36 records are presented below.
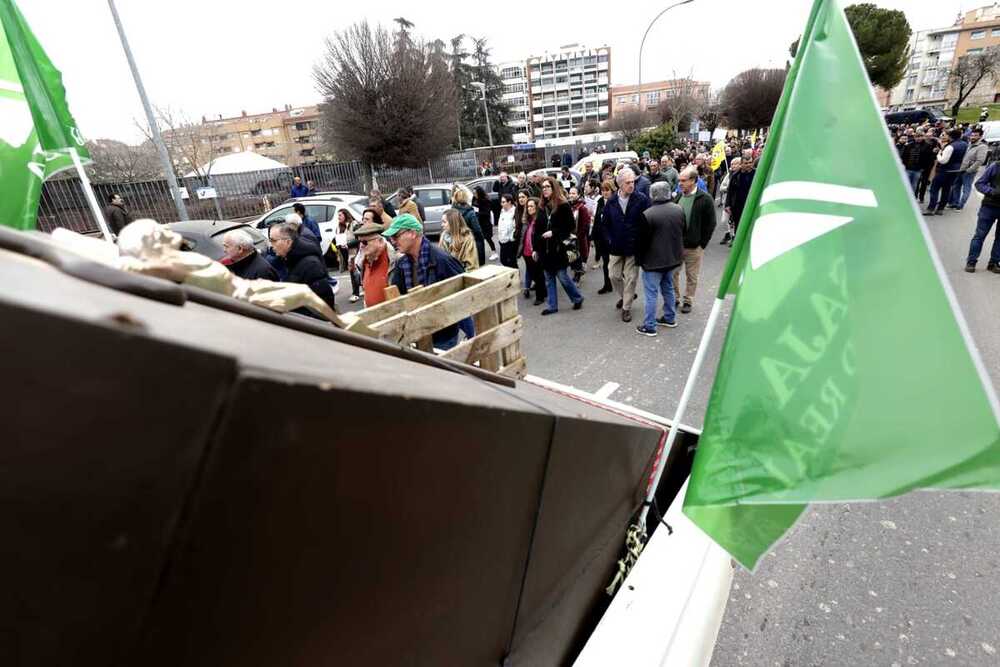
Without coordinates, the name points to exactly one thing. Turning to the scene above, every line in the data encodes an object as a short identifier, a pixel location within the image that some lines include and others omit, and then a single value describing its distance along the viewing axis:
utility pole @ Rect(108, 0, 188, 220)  11.23
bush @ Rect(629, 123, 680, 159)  26.27
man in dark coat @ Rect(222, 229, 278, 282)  4.24
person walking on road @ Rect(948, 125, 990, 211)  10.57
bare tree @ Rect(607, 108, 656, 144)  44.88
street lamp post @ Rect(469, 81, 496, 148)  53.94
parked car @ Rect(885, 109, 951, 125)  37.41
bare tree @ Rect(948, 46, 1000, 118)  51.15
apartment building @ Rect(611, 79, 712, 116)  97.37
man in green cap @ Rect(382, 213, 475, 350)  4.46
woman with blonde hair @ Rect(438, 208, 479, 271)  6.24
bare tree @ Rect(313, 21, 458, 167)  24.09
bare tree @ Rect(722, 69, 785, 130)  45.53
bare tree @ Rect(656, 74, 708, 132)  41.44
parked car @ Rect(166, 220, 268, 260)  7.36
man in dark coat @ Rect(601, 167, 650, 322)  6.05
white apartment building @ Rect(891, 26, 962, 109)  77.56
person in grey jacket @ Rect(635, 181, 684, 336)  5.81
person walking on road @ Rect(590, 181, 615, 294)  6.79
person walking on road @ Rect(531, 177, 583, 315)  6.91
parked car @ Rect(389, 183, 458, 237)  13.82
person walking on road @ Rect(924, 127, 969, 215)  10.45
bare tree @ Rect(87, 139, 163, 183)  26.94
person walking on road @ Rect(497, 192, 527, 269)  8.13
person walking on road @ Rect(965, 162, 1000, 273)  7.00
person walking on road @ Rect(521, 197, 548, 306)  7.29
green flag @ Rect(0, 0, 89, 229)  2.88
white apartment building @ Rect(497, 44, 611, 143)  91.12
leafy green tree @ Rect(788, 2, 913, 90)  48.72
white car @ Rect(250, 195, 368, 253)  11.07
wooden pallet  3.02
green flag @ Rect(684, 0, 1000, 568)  1.30
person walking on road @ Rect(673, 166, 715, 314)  6.59
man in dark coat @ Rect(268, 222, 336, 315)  4.88
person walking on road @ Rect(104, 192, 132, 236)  10.34
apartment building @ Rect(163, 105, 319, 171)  85.50
